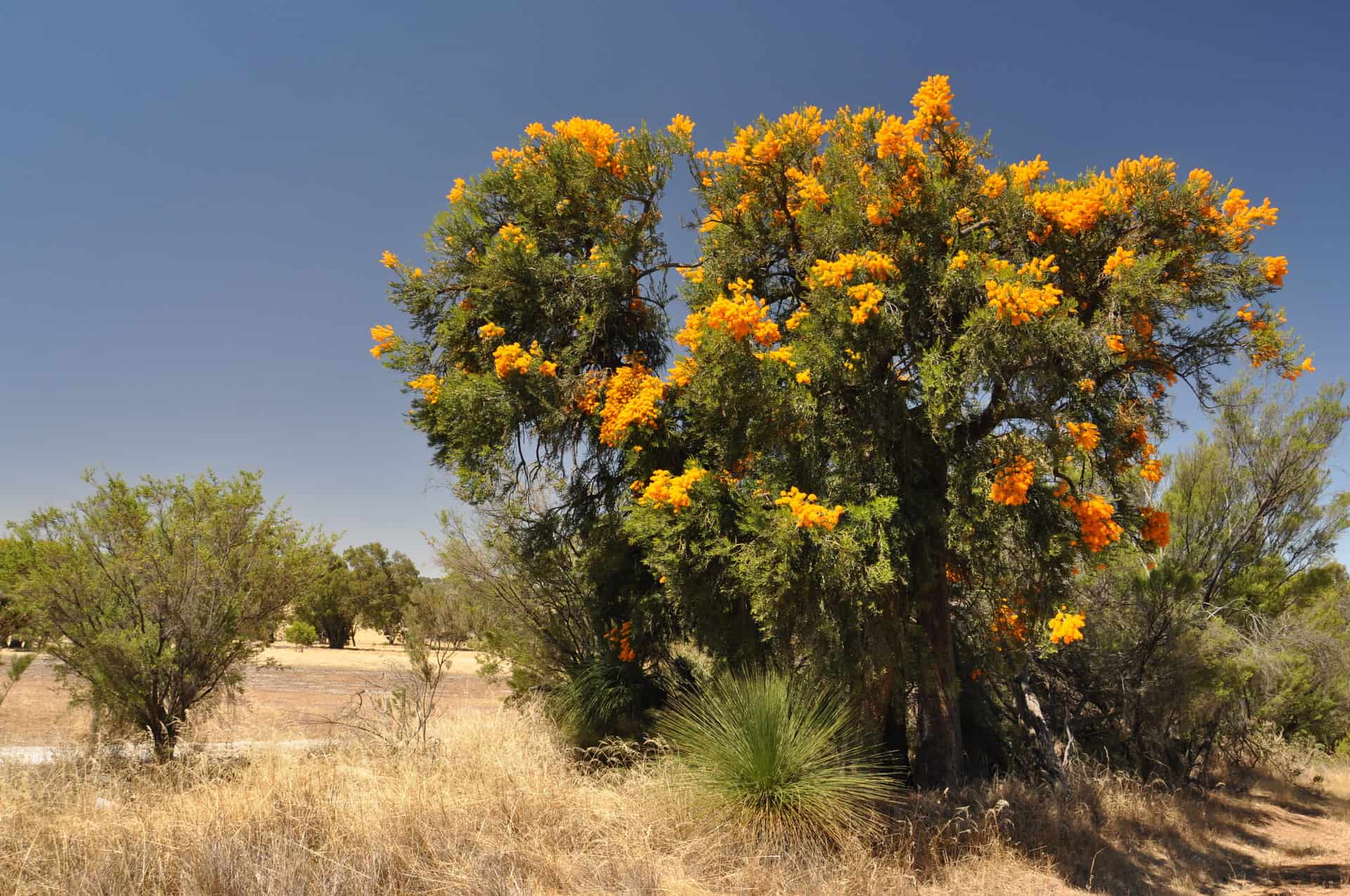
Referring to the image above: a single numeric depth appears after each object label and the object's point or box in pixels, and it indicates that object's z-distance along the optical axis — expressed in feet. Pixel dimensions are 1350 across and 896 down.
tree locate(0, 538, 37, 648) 25.73
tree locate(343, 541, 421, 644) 137.62
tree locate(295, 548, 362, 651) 125.39
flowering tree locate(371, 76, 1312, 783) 21.77
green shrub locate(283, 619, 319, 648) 65.10
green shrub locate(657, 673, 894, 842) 19.29
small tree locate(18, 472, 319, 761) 24.73
